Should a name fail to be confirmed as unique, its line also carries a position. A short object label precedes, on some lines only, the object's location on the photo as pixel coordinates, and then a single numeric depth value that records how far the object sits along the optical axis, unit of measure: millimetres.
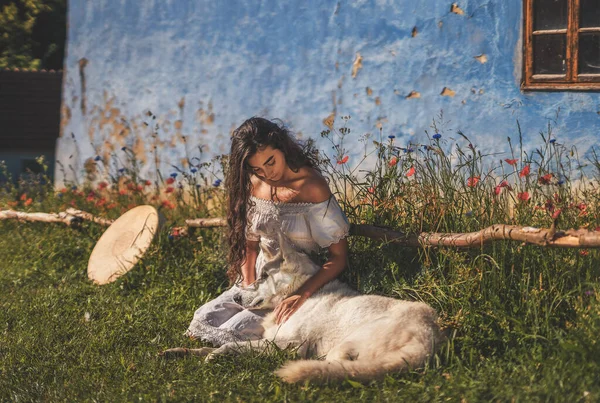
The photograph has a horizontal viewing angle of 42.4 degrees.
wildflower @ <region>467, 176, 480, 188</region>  5223
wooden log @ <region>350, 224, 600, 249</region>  4172
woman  4824
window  6469
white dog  3926
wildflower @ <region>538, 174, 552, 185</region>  4934
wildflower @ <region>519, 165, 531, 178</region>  5121
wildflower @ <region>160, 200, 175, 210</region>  7797
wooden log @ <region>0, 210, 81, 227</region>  7825
